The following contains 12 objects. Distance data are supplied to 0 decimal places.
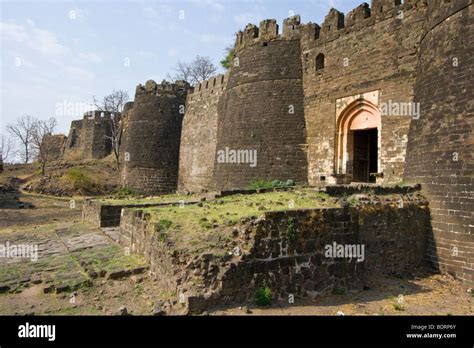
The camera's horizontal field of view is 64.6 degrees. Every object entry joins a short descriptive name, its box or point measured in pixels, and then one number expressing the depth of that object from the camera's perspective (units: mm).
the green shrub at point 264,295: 5887
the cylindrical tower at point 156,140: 24156
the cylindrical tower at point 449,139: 8273
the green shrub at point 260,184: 14506
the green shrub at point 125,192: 24162
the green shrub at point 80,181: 25828
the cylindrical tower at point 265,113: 15133
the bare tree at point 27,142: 48538
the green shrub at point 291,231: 6469
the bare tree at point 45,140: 41500
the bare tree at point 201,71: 42219
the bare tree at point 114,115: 35938
